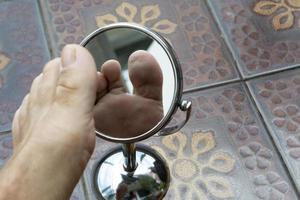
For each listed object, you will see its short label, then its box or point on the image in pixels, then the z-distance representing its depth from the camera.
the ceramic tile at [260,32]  0.95
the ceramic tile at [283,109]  0.84
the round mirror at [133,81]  0.58
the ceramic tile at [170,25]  0.95
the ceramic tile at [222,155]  0.80
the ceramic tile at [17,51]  0.92
